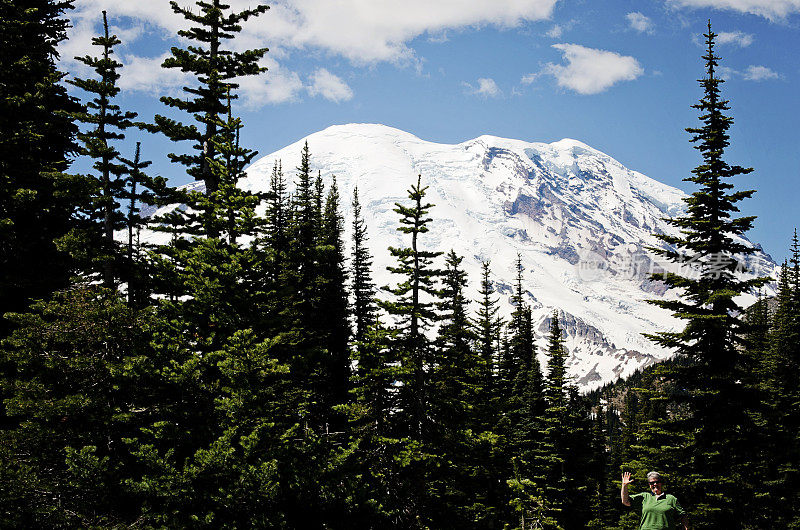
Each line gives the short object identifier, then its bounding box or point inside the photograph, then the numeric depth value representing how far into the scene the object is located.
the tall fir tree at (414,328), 20.45
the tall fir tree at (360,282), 37.22
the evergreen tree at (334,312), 33.84
